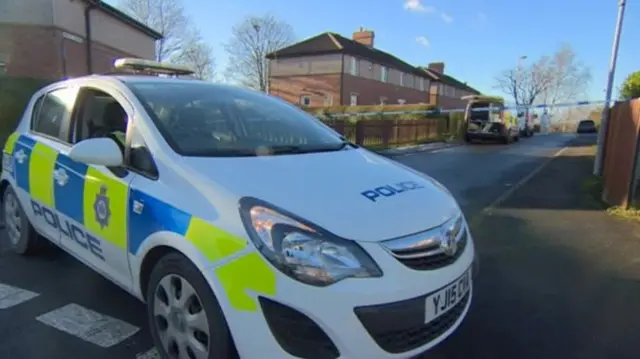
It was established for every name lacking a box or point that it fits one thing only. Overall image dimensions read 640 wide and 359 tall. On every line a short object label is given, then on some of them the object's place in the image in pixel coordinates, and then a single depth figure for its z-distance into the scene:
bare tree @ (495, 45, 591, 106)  58.91
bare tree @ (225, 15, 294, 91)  50.38
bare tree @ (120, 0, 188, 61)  40.25
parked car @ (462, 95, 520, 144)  23.27
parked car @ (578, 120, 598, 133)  41.97
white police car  1.85
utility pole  10.04
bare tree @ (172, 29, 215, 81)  44.38
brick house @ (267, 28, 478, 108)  36.78
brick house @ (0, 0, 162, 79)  17.75
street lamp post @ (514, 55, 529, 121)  60.13
